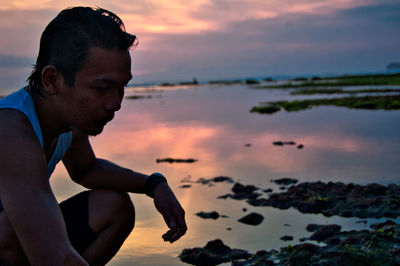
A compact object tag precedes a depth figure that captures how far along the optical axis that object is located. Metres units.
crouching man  1.57
